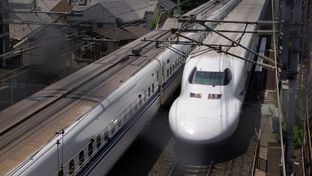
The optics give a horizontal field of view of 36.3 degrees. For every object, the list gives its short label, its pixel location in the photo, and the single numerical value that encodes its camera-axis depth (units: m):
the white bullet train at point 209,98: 16.08
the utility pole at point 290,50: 12.61
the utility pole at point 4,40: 28.83
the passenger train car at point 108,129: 10.70
